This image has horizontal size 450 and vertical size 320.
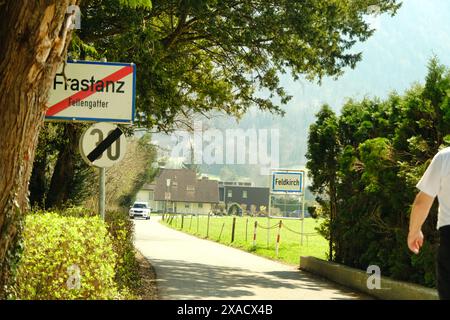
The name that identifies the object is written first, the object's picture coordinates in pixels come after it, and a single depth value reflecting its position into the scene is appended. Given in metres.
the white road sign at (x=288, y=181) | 28.81
